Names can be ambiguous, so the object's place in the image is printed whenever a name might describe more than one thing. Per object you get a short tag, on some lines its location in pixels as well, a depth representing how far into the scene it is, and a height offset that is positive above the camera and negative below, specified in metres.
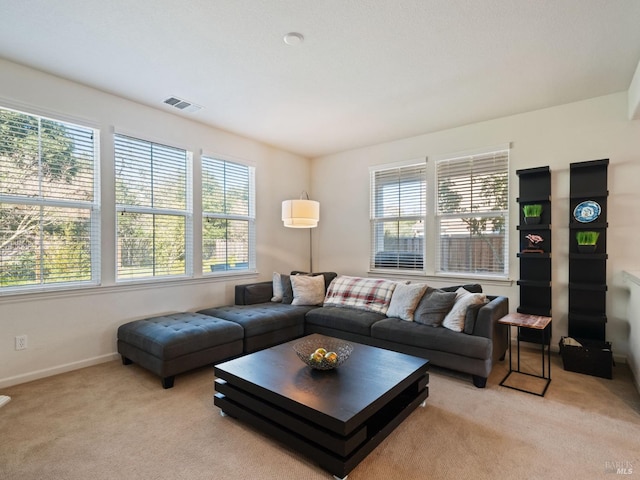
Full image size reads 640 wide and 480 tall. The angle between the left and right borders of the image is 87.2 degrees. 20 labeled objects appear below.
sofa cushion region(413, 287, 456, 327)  3.30 -0.72
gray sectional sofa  2.91 -0.96
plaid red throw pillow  3.98 -0.71
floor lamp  4.17 +0.30
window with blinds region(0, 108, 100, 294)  2.94 +0.32
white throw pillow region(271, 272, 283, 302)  4.57 -0.72
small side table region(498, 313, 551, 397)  2.84 -0.76
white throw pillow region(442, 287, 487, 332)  3.12 -0.70
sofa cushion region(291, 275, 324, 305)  4.40 -0.70
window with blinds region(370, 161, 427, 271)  4.75 +0.29
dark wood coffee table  1.79 -0.96
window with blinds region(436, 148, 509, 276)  4.11 +0.29
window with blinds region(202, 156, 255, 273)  4.42 +0.29
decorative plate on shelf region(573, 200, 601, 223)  3.42 +0.25
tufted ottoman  2.87 -0.96
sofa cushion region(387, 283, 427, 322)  3.56 -0.70
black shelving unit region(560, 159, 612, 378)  3.38 -0.32
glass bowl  2.24 -0.83
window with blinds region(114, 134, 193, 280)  3.64 +0.32
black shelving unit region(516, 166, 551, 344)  3.68 -0.21
